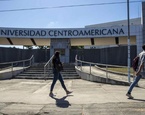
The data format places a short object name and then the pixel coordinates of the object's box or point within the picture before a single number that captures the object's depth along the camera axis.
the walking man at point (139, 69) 4.45
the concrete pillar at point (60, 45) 14.77
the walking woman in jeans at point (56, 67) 5.20
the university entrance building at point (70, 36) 13.37
